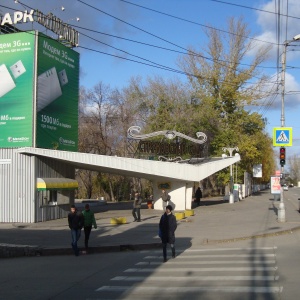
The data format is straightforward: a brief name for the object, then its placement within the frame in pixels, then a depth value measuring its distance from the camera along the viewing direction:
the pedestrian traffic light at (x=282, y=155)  25.56
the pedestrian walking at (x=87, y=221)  16.52
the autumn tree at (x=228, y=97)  55.72
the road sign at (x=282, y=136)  24.58
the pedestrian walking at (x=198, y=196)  41.69
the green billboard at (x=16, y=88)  27.25
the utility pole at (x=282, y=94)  24.52
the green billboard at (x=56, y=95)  27.84
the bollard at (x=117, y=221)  25.33
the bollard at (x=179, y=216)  28.25
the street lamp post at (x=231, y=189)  45.94
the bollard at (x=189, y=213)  30.69
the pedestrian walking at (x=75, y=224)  15.73
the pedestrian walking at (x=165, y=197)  31.31
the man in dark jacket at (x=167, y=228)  13.83
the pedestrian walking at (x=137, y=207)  26.41
